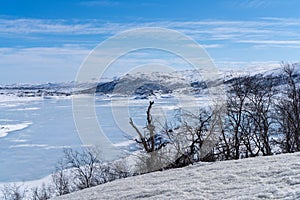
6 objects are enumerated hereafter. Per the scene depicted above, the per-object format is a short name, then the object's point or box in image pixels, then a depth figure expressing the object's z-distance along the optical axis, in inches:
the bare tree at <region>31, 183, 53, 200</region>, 813.9
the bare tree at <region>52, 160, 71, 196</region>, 852.6
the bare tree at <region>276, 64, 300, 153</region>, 768.3
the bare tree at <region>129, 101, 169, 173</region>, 662.5
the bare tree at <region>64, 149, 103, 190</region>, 881.5
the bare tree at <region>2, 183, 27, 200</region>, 806.5
